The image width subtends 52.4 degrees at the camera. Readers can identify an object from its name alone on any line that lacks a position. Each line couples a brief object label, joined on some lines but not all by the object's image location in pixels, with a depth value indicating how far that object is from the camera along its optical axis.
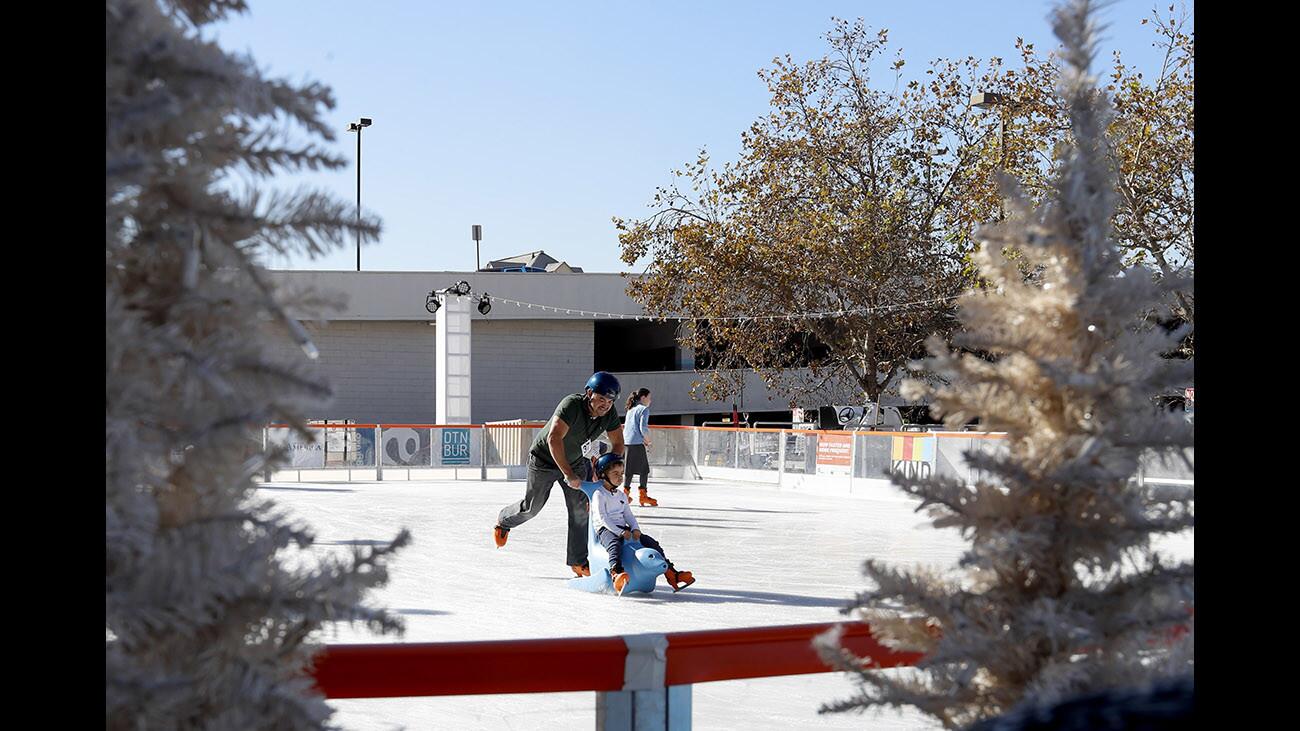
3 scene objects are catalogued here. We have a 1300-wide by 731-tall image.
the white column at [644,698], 2.64
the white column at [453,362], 30.34
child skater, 9.73
